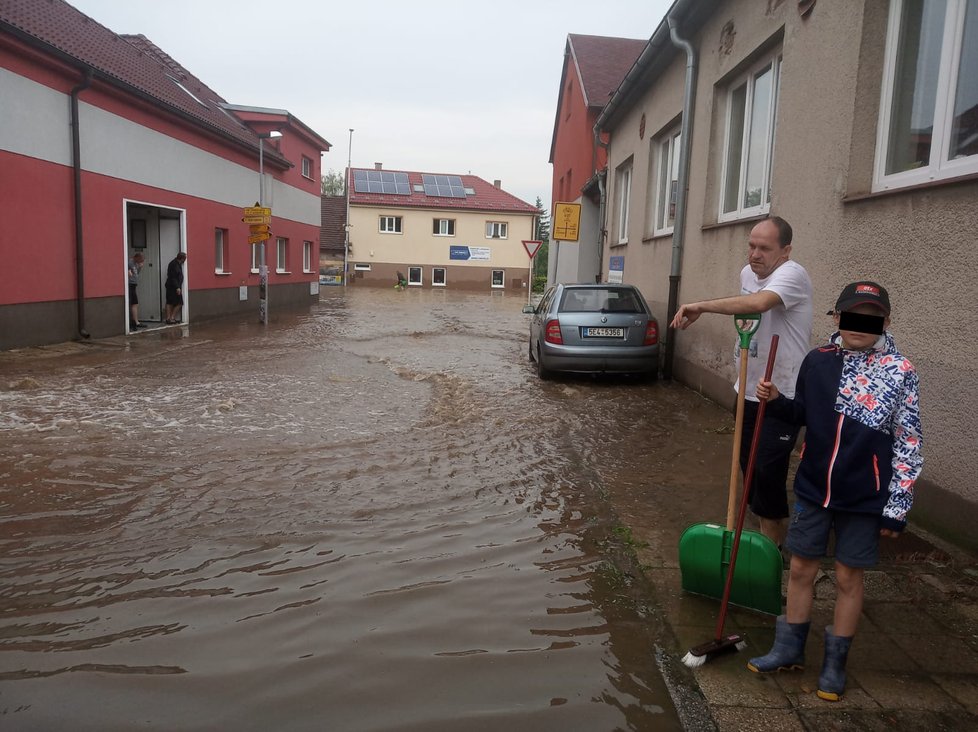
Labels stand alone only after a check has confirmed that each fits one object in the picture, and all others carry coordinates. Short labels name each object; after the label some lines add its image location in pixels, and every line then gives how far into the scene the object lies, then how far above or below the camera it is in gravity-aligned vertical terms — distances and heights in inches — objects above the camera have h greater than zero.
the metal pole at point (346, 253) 1850.4 +35.0
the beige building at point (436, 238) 1924.2 +82.8
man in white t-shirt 140.0 -8.1
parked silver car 403.2 -30.7
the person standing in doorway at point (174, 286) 690.2 -23.5
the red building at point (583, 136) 845.2 +174.2
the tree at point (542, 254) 3136.8 +100.9
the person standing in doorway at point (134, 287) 618.2 -23.2
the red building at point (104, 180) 473.7 +61.1
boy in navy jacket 105.4 -24.3
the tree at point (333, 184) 3923.2 +427.8
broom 116.0 -55.1
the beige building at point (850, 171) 171.2 +37.5
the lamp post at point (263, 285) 754.2 -20.9
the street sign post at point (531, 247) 1061.7 +39.6
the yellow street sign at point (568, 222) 762.2 +54.9
